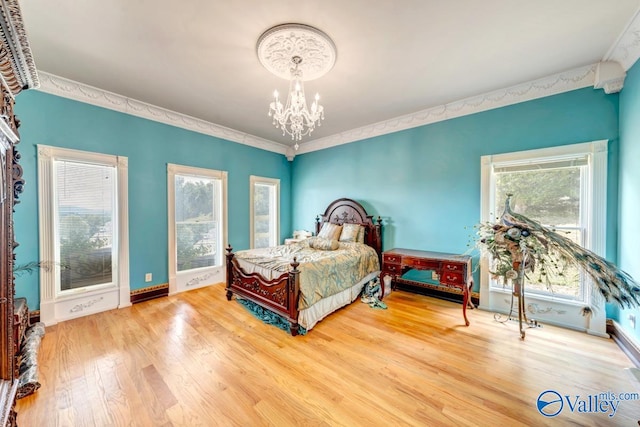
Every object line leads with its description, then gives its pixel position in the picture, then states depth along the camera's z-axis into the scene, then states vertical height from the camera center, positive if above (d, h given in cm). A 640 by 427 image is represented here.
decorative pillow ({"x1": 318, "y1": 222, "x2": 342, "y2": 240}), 420 -40
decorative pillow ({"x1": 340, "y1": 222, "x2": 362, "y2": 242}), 402 -40
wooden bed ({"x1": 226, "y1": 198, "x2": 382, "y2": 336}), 255 -88
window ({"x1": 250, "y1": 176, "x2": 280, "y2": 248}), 480 -4
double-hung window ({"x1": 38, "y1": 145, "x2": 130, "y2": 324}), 266 -28
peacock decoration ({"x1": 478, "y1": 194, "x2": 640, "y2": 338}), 166 -43
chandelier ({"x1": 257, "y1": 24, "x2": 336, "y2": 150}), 193 +148
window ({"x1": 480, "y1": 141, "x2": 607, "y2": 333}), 245 +12
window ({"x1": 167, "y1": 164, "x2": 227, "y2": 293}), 368 -28
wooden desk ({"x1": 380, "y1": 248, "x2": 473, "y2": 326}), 274 -73
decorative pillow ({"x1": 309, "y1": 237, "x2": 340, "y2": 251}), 372 -57
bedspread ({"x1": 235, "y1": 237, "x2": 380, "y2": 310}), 268 -72
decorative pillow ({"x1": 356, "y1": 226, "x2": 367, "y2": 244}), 404 -47
